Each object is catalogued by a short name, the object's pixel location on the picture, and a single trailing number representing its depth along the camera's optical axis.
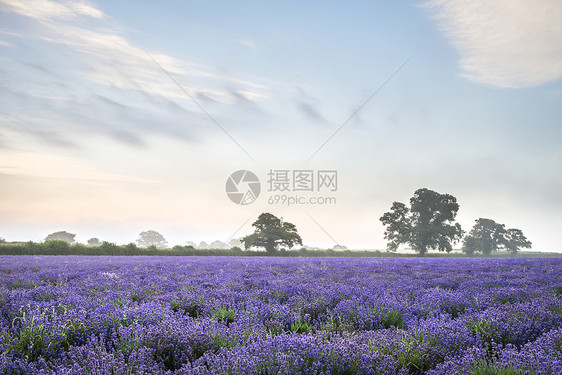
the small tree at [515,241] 75.31
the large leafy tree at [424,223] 53.22
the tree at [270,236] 49.03
